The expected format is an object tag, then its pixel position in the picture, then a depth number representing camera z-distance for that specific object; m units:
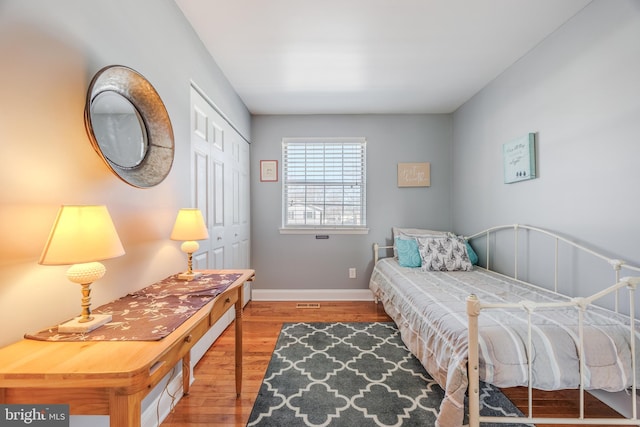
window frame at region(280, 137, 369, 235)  3.54
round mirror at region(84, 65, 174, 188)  1.14
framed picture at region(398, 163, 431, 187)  3.54
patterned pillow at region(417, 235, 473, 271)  2.74
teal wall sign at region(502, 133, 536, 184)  2.20
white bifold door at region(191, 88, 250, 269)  2.10
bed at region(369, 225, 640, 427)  1.24
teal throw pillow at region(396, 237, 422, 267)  2.96
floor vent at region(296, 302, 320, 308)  3.31
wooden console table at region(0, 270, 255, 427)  0.68
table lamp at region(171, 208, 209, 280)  1.58
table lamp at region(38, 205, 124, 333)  0.81
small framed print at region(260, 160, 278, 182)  3.55
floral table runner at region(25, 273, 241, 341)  0.87
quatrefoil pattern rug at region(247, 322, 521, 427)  1.55
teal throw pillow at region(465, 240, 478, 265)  2.93
